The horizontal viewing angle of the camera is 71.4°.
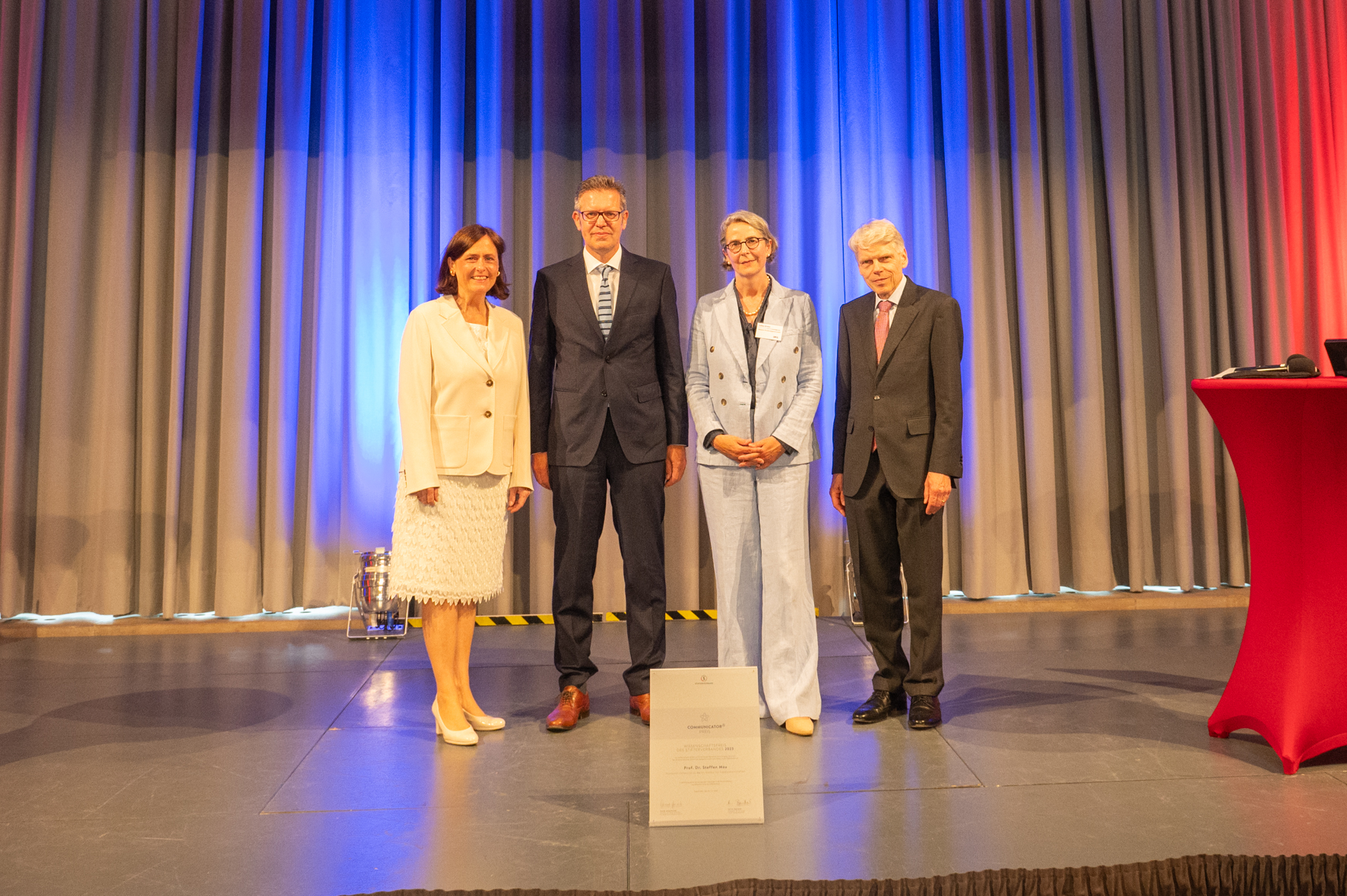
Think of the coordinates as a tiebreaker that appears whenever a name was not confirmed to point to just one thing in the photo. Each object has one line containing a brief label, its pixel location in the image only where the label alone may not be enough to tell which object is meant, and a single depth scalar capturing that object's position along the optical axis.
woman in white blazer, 2.74
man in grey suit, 2.82
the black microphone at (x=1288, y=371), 2.33
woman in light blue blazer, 2.82
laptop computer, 2.33
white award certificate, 2.08
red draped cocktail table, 2.37
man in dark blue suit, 2.94
